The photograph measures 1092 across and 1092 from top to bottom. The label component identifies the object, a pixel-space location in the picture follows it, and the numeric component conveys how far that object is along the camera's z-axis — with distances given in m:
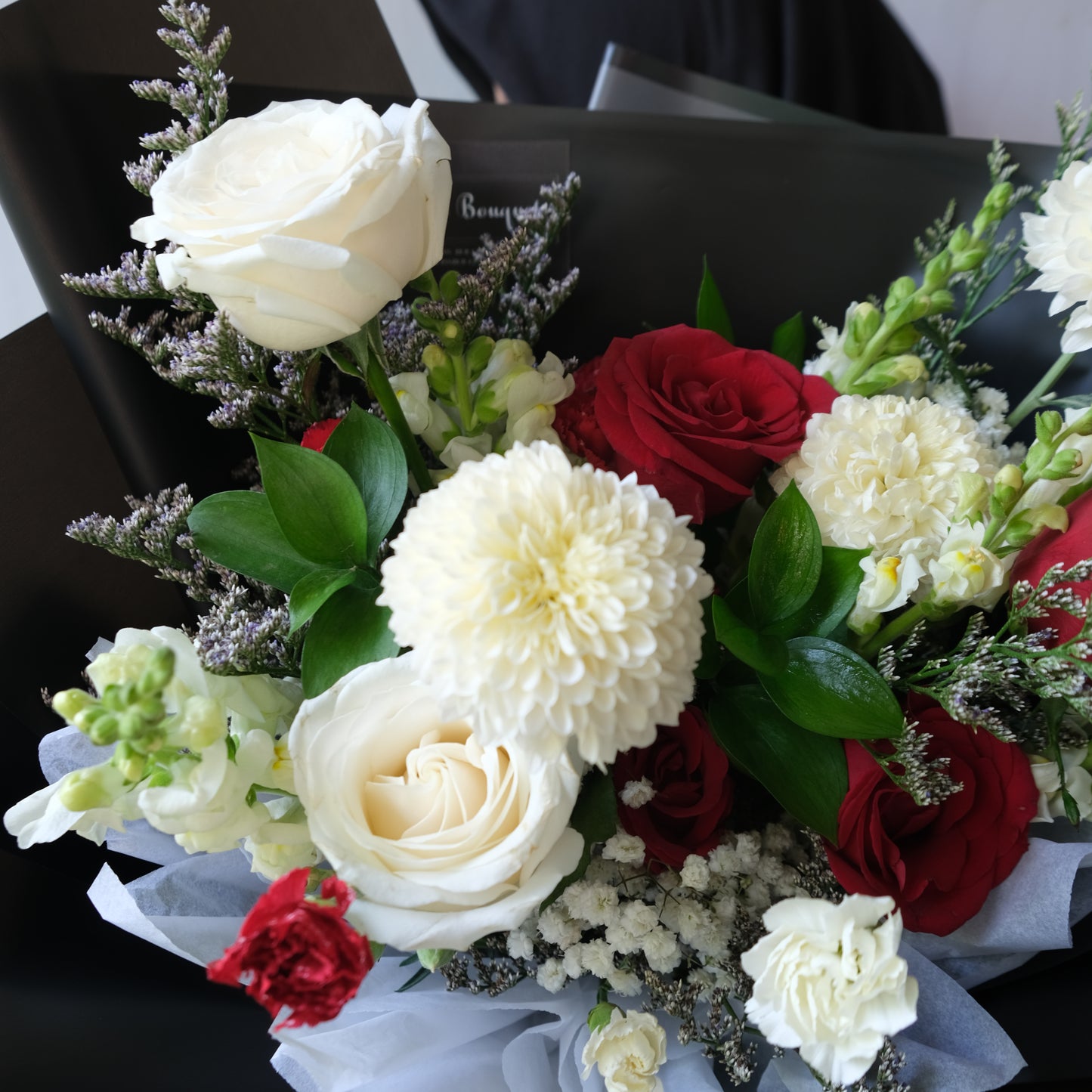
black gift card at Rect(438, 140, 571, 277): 0.73
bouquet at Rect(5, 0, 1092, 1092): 0.36
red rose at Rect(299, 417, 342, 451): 0.55
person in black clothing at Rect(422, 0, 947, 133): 1.19
